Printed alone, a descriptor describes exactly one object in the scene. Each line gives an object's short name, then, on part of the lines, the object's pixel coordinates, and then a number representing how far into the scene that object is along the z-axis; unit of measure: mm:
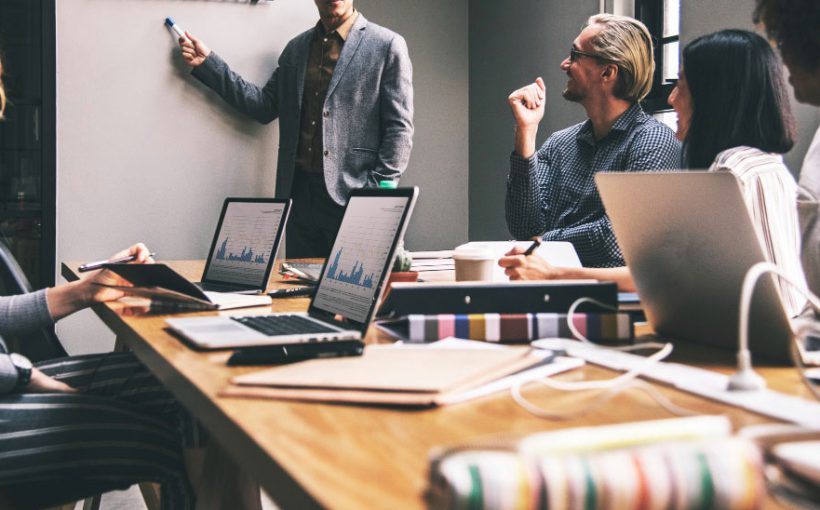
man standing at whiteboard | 3053
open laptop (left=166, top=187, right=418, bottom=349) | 1062
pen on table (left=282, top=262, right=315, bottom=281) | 1814
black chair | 1683
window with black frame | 3486
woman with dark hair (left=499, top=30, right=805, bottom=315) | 1462
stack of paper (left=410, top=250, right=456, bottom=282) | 1704
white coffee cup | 1451
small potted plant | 1381
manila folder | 726
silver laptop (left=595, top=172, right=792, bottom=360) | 884
